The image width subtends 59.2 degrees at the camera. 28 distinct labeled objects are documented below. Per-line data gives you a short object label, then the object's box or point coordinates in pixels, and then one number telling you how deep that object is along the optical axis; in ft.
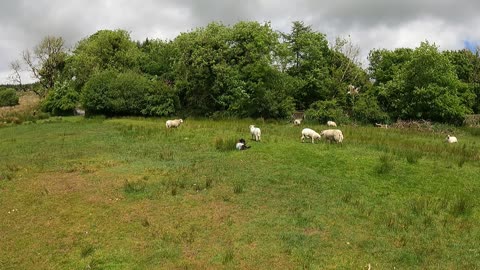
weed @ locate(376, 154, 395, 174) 57.23
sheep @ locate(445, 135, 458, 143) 98.48
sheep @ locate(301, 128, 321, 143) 77.17
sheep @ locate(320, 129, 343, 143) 76.59
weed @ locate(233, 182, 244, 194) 50.78
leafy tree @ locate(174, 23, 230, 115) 146.41
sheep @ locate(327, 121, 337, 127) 124.74
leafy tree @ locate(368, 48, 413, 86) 178.60
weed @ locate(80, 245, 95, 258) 36.81
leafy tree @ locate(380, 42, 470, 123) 143.74
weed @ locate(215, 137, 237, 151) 73.83
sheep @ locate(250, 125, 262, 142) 80.48
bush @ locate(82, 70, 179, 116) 145.79
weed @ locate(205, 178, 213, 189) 52.97
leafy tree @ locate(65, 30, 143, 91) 190.19
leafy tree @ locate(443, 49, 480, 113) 191.16
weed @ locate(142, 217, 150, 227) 42.16
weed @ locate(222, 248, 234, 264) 35.35
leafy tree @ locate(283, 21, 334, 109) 169.78
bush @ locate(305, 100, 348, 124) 147.74
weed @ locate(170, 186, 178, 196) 50.47
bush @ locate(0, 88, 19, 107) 216.74
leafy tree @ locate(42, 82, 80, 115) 166.61
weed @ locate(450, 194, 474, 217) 45.13
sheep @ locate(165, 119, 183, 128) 106.32
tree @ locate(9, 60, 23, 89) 243.81
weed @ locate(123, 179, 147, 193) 51.93
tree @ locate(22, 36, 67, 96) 231.30
